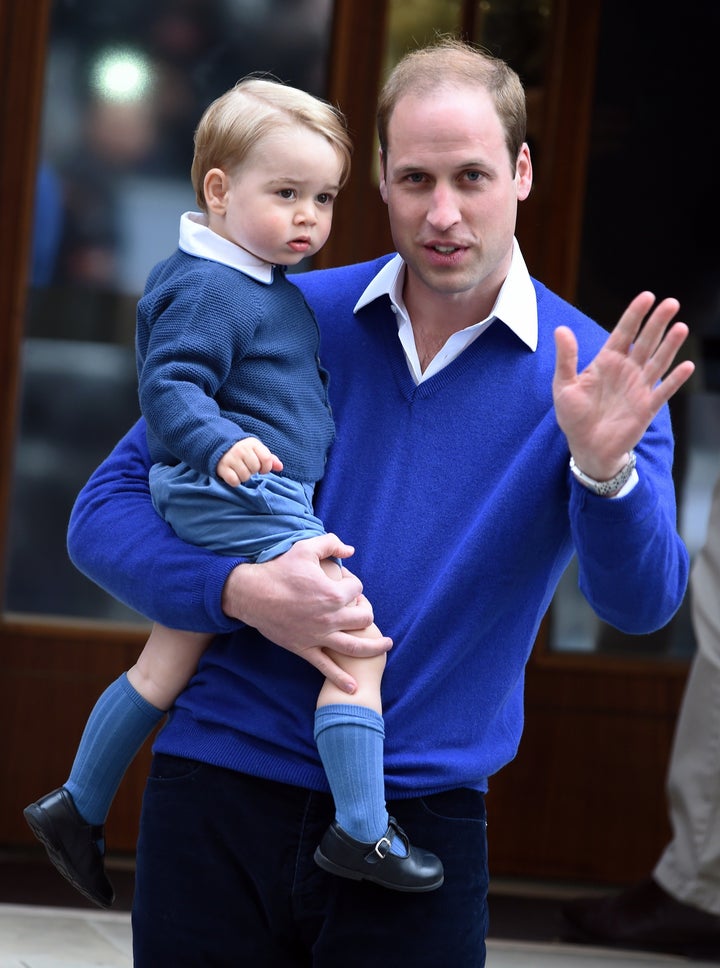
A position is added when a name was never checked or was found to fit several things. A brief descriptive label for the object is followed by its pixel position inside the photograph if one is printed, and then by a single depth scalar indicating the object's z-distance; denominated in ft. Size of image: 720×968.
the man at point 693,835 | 48.21
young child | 43.88
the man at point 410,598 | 44.02
